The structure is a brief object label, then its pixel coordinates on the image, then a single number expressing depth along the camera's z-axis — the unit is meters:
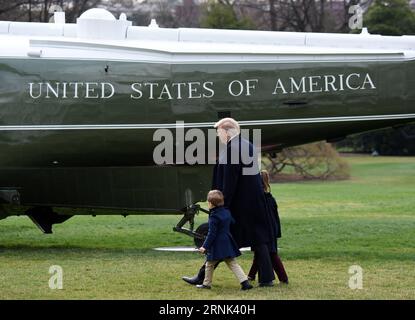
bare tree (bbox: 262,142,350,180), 37.38
